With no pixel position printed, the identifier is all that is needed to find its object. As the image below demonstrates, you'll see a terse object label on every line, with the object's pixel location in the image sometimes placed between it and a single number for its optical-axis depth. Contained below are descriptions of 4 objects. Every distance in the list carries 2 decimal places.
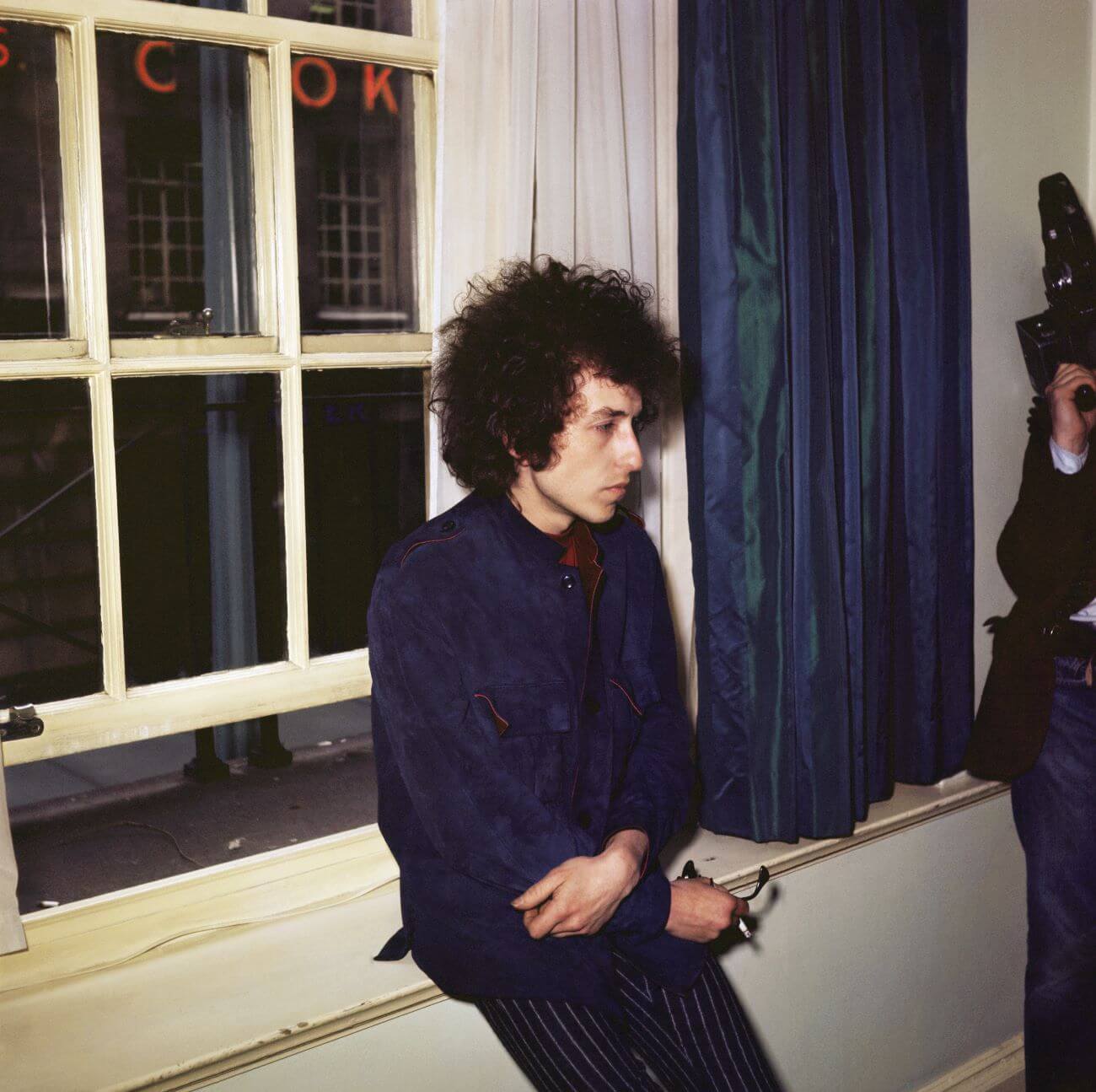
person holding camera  1.91
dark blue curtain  1.62
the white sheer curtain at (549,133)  1.48
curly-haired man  1.26
